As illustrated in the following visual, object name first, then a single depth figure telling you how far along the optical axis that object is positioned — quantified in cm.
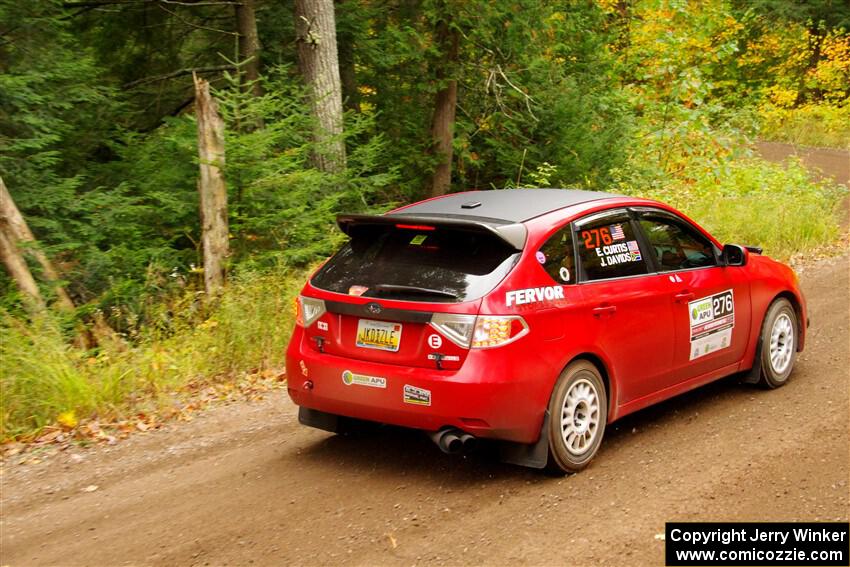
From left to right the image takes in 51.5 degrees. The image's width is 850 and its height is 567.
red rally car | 533
